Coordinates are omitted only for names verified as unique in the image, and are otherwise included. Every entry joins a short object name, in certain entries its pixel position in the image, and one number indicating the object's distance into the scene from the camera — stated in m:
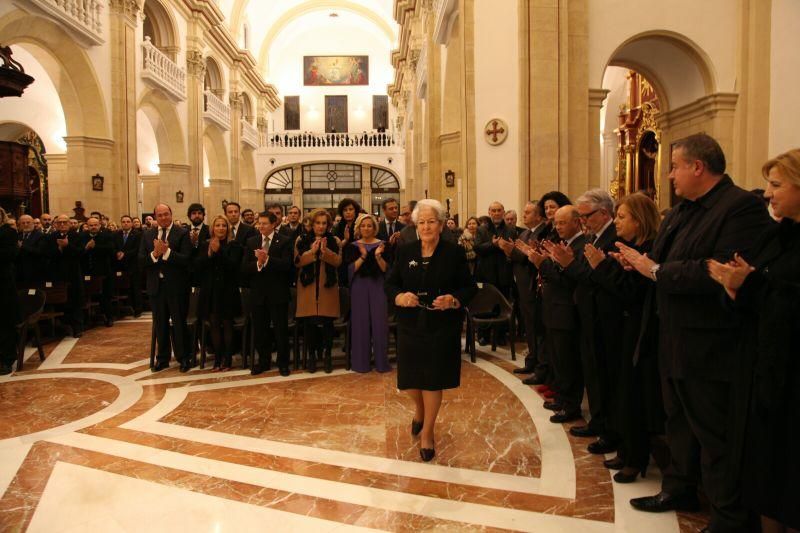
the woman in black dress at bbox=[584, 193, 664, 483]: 3.24
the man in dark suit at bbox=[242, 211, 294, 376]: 5.88
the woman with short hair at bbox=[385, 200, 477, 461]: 3.69
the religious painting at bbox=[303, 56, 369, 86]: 34.81
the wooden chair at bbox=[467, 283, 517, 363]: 6.40
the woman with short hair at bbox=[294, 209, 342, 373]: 5.91
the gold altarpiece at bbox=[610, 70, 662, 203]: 13.34
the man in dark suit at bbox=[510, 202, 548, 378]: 5.32
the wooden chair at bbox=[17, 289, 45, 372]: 6.23
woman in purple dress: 5.99
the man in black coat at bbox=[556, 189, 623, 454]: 3.55
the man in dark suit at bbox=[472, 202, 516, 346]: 7.02
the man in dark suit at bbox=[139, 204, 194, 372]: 6.14
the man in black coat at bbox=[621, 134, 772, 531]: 2.48
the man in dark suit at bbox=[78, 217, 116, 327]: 8.88
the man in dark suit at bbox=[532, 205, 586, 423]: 4.15
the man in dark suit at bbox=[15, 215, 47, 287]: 7.50
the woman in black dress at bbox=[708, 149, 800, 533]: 2.16
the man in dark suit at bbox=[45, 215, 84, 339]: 7.74
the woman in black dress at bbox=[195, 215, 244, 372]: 6.06
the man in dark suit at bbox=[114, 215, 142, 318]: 10.00
